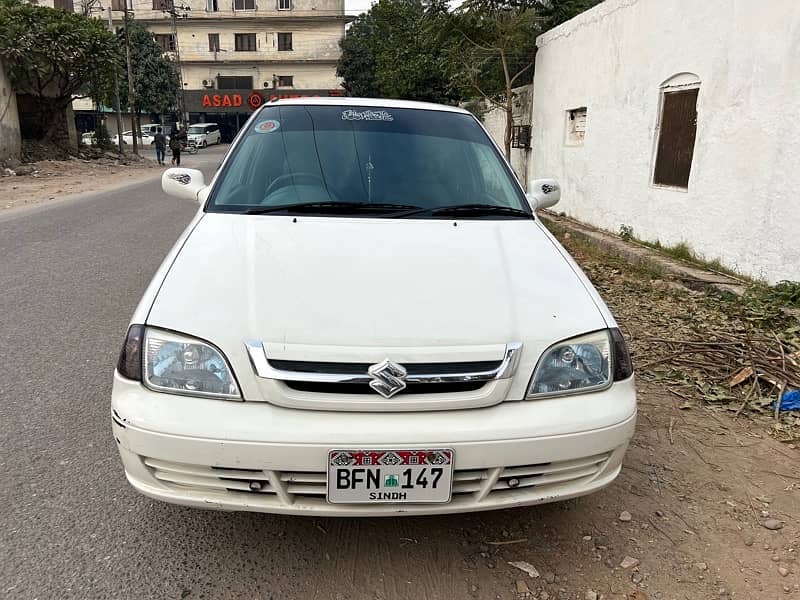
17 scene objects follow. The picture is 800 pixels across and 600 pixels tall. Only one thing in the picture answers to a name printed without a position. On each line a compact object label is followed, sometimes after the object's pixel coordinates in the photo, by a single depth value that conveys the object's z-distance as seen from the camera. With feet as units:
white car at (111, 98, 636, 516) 5.96
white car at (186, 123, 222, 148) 134.31
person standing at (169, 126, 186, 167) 76.64
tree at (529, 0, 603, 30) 43.24
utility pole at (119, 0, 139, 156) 87.81
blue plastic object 11.00
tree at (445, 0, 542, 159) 37.11
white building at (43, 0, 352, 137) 159.12
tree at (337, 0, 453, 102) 67.82
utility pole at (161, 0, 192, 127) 146.65
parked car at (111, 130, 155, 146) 139.36
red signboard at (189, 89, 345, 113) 159.53
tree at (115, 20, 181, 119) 127.03
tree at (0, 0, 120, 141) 61.98
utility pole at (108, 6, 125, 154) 88.22
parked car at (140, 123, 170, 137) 147.99
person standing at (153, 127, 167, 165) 83.49
